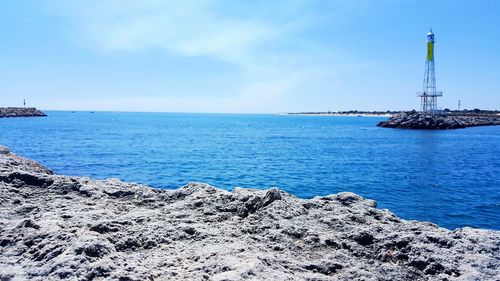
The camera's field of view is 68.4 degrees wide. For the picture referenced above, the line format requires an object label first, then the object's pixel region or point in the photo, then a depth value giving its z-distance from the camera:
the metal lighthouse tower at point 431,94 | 106.12
